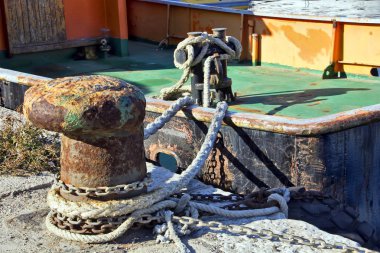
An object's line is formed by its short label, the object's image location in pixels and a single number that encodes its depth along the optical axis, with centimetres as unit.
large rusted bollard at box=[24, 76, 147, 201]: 302
